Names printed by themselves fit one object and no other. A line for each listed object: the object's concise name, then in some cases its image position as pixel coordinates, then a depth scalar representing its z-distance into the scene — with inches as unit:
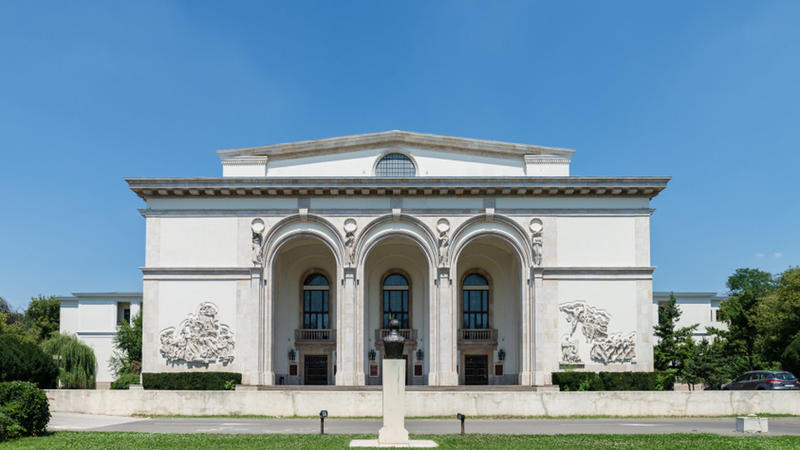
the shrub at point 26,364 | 1197.7
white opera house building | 1439.5
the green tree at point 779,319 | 1849.2
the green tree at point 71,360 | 2198.6
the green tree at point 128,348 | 2210.9
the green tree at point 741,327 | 2199.6
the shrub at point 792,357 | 1711.4
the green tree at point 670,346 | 1769.2
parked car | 1248.2
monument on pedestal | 689.0
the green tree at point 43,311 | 2960.1
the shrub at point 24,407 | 754.8
